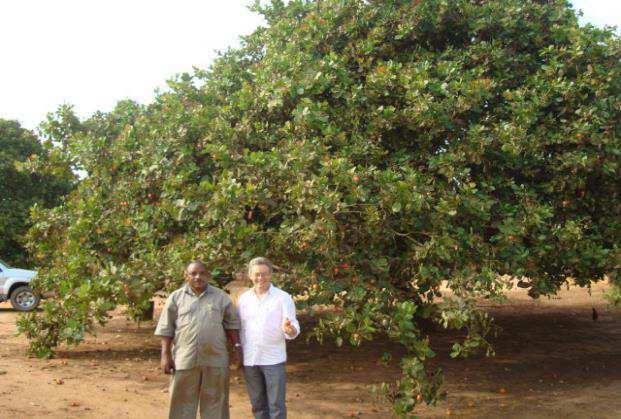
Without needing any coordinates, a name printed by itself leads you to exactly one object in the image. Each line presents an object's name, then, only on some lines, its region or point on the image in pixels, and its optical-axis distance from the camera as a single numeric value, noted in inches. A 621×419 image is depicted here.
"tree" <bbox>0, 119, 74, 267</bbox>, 805.2
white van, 661.9
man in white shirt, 188.7
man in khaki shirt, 189.5
